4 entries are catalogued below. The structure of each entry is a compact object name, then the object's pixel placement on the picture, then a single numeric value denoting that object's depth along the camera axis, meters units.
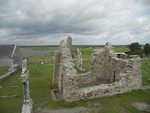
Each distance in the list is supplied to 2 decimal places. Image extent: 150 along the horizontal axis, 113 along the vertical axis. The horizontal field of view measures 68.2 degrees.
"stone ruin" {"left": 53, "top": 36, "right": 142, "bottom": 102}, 8.72
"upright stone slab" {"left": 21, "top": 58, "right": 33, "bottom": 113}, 6.39
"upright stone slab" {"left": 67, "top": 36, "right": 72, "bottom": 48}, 12.19
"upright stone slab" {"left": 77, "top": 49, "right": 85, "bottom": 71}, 18.11
